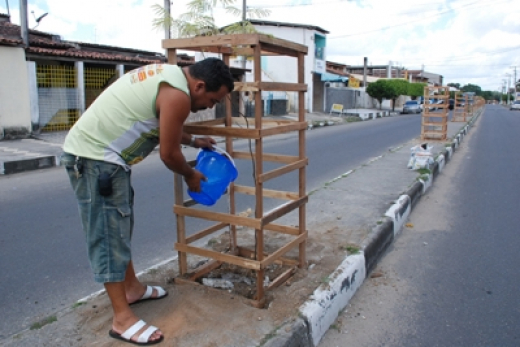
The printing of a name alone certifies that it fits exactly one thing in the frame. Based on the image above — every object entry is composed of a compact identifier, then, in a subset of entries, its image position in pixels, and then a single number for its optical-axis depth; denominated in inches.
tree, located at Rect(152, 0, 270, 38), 181.9
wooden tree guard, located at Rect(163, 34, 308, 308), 111.1
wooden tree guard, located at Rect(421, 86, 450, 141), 535.8
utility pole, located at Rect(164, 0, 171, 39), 189.3
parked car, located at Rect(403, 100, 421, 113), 1652.3
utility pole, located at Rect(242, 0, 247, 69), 194.5
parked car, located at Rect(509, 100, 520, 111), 2230.6
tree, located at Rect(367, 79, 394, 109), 1588.3
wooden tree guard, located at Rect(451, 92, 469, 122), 919.7
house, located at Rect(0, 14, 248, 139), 512.1
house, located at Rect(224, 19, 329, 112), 1307.8
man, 94.2
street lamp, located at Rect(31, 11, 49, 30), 677.7
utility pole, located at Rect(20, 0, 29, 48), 515.5
